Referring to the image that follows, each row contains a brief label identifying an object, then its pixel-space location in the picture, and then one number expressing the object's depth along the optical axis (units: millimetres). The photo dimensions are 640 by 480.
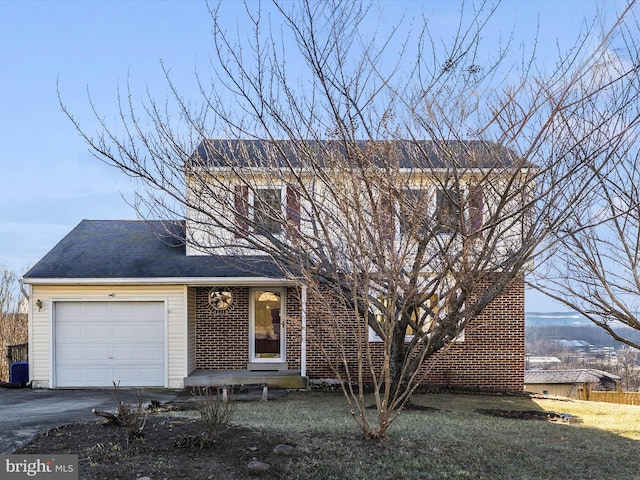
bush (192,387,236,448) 6844
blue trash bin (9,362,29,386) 14695
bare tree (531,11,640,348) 10820
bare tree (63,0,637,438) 7367
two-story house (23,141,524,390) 14320
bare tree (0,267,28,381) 26344
